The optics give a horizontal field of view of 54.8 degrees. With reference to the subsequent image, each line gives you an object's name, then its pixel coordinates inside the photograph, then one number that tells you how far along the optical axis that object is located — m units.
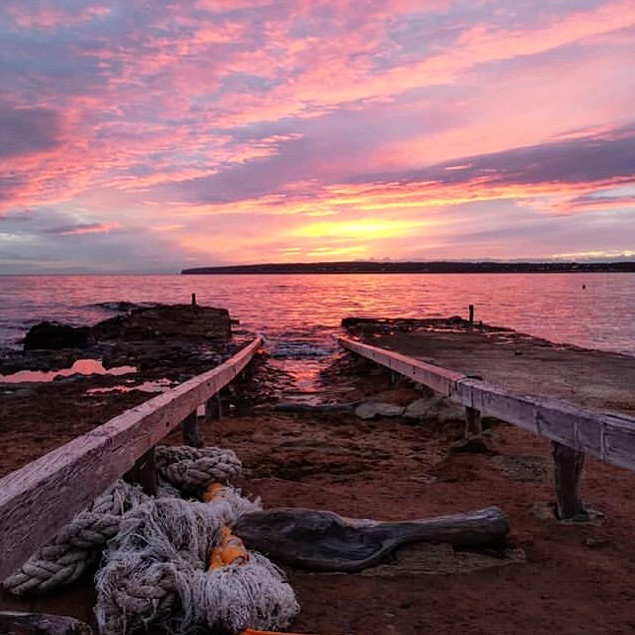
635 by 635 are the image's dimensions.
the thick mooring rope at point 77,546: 3.43
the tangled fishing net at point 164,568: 3.07
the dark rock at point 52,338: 22.70
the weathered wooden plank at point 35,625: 2.33
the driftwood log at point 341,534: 3.92
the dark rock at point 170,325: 25.61
